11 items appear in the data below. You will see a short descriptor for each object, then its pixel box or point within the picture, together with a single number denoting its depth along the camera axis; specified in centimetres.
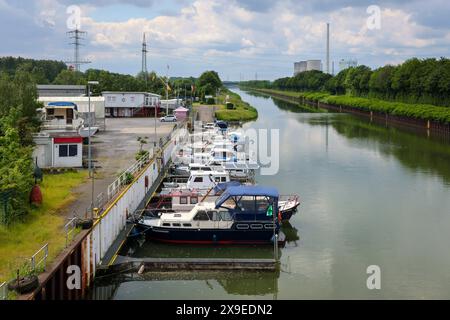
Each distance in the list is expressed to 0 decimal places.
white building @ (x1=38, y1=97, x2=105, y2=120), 5729
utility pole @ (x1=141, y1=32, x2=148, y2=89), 13500
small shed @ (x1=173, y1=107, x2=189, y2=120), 7544
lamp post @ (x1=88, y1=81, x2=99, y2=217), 3005
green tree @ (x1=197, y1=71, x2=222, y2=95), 14258
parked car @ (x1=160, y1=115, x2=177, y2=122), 7312
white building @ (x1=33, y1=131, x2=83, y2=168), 3350
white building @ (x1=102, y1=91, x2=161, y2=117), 7816
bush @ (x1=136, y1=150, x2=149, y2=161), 3699
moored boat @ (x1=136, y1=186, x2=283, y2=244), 2620
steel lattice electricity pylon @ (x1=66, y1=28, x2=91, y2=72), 10751
